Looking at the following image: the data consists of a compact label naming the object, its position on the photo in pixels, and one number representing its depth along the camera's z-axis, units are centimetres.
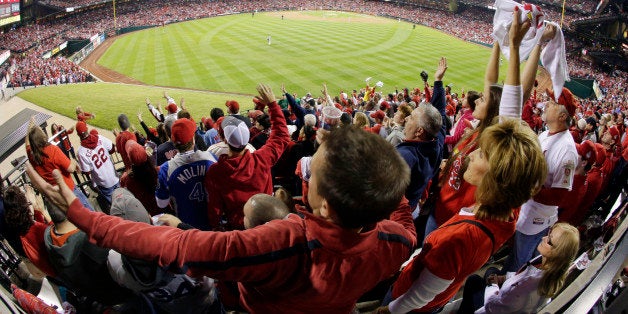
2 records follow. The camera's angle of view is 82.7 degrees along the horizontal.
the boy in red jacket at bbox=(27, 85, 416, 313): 143
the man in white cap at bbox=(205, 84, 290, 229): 354
